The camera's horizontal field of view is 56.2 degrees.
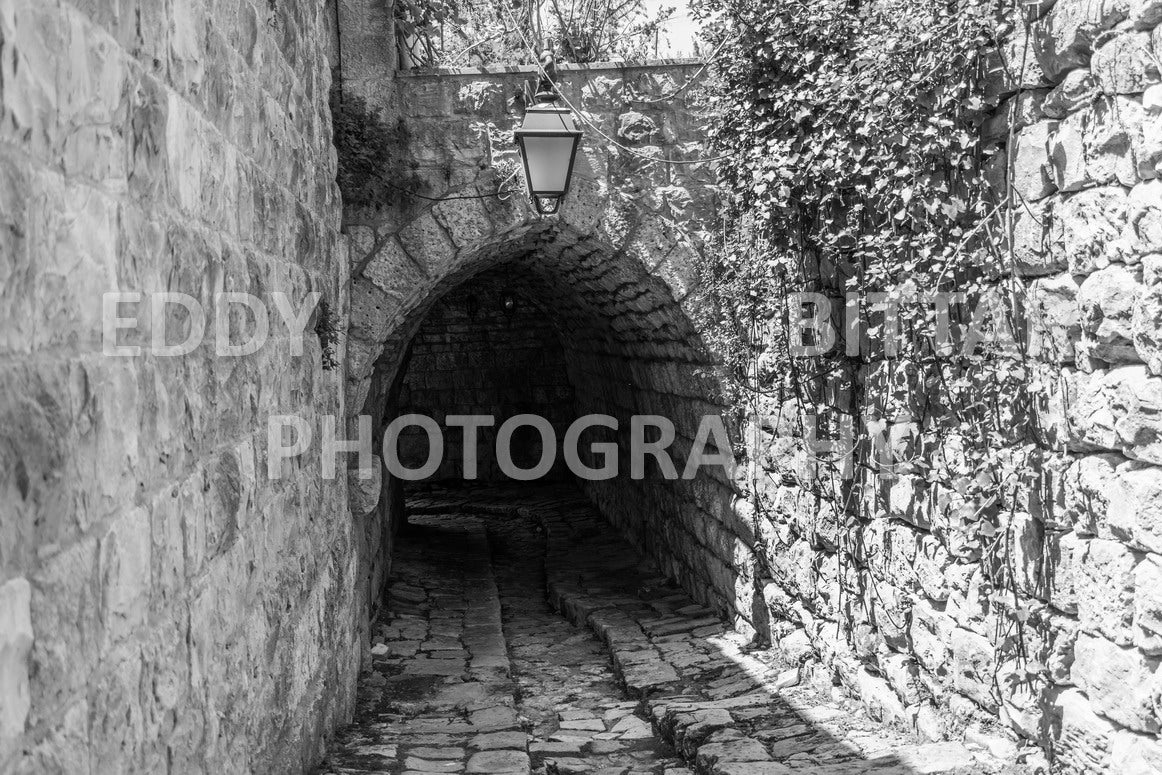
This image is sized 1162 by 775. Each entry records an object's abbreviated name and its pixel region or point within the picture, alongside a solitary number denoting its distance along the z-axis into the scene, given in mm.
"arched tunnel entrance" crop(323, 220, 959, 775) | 4543
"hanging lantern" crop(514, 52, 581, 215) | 5230
